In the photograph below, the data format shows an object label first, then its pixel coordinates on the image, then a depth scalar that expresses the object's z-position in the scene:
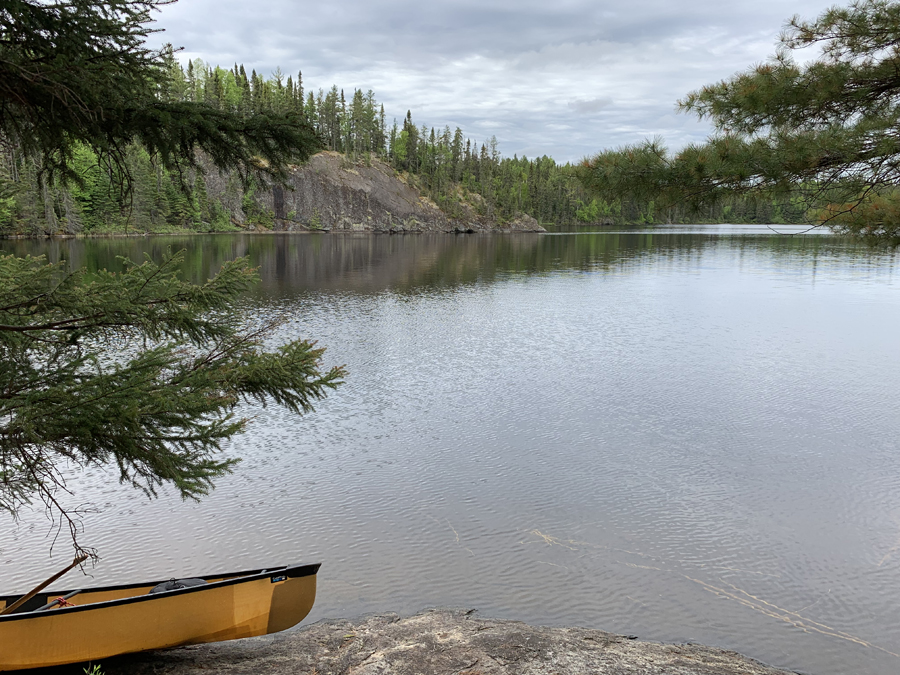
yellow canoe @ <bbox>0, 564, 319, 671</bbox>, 5.77
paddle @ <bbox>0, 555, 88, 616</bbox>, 6.03
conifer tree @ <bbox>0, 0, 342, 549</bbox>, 4.30
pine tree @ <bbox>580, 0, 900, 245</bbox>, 7.11
